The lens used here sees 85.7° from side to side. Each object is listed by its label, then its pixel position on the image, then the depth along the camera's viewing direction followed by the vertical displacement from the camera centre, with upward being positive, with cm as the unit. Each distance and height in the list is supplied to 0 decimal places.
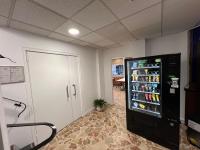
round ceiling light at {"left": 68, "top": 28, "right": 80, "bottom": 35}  204 +81
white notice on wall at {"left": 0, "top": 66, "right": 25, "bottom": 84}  171 -1
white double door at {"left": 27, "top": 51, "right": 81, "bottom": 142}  223 -39
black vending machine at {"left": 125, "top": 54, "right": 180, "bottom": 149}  178 -53
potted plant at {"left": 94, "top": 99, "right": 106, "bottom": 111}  383 -117
